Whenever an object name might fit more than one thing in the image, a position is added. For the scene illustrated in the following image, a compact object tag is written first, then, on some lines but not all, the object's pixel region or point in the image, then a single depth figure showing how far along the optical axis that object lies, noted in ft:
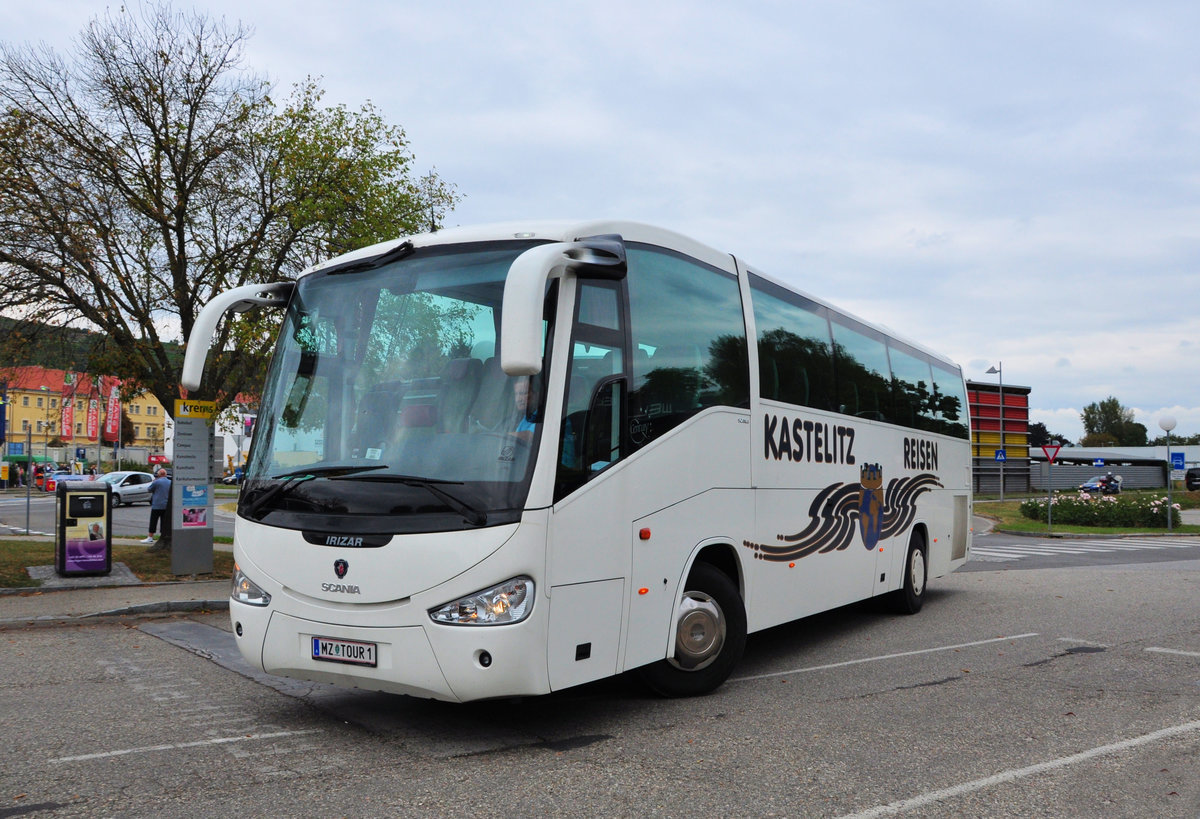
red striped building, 169.07
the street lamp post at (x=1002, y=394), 160.25
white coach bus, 17.04
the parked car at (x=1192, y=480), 248.65
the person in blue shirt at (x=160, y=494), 75.97
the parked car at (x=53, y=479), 180.91
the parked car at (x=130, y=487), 142.51
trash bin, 48.19
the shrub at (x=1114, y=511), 118.83
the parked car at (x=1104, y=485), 188.14
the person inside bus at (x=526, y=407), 17.65
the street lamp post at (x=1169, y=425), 112.98
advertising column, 48.06
